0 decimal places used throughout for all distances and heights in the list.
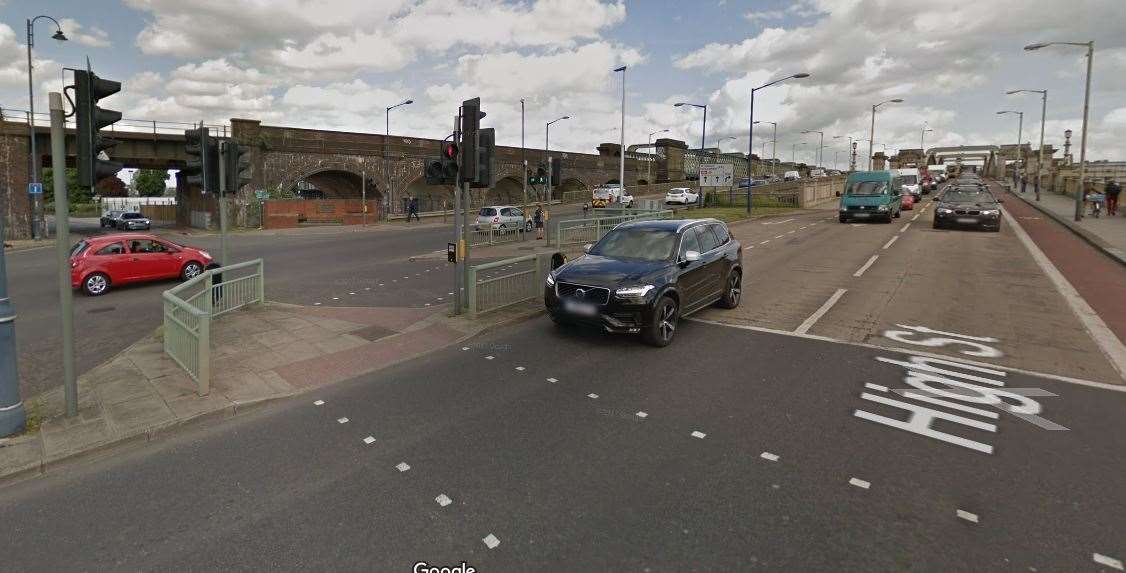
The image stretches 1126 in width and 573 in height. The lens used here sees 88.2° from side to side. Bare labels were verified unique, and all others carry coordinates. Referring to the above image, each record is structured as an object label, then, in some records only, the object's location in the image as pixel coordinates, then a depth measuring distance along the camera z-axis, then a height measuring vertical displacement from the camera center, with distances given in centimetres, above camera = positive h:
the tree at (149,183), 11794 +538
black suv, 751 -83
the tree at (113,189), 9854 +356
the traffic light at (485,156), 917 +96
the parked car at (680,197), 4757 +195
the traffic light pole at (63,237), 500 -26
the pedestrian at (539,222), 2405 -23
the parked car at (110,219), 3952 -72
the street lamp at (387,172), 4491 +326
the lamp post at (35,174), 2834 +168
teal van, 2700 +126
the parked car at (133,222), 3759 -84
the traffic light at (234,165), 934 +73
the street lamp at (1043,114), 3907 +800
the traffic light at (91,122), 511 +77
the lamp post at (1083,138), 2397 +413
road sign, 3834 +300
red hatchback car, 1283 -123
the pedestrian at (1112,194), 2909 +177
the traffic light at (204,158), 916 +83
